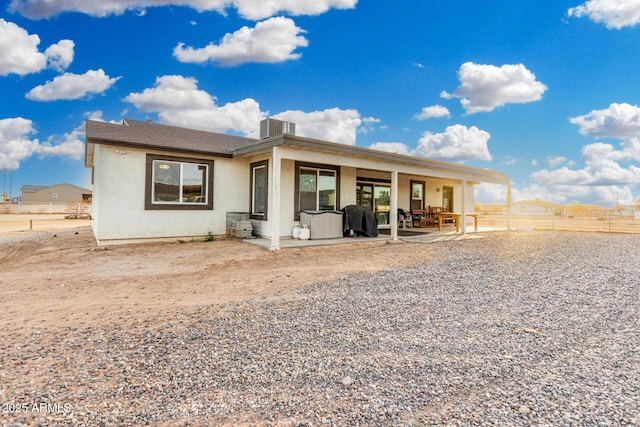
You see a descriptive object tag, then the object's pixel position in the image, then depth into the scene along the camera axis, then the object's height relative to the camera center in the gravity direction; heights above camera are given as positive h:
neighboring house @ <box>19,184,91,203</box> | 53.31 +3.19
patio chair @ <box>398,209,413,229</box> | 14.97 -0.22
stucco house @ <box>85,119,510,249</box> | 8.79 +1.16
